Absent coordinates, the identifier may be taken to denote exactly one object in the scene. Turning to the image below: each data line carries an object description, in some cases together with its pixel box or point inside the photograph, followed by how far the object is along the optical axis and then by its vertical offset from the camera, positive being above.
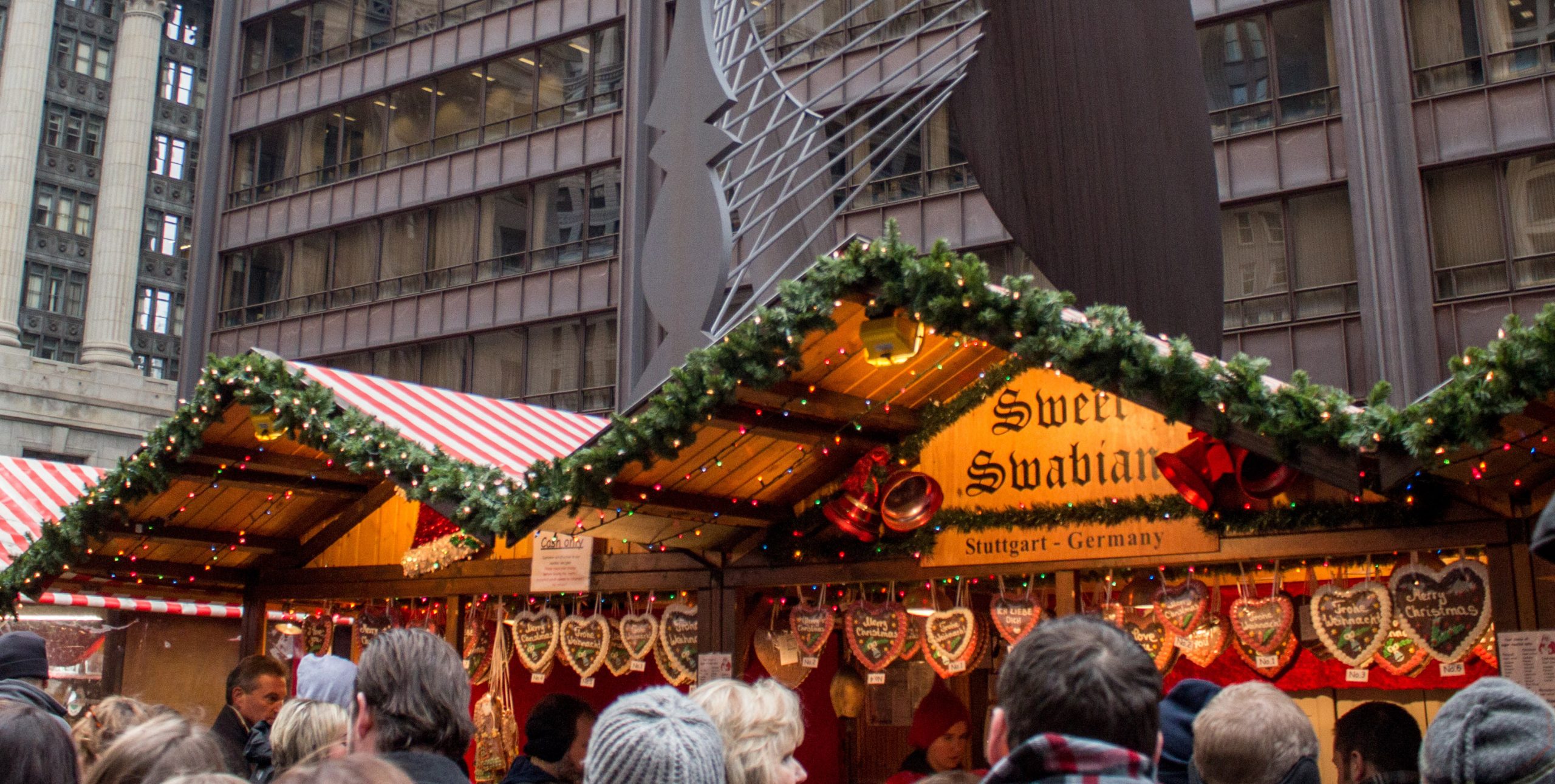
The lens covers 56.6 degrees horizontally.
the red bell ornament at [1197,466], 8.15 +1.04
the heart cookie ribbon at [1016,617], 9.26 +0.23
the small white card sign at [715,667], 10.17 -0.09
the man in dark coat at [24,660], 5.48 -0.02
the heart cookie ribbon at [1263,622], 8.49 +0.18
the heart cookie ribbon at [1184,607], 8.74 +0.28
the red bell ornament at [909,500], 9.37 +0.99
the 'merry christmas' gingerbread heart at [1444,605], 7.64 +0.25
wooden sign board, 8.80 +1.19
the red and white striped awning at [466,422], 10.26 +1.81
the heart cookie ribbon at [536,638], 11.67 +0.13
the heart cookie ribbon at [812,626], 10.23 +0.19
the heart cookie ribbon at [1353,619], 8.11 +0.19
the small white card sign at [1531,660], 7.08 -0.03
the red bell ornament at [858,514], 9.65 +0.92
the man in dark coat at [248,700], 7.52 -0.23
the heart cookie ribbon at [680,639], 10.74 +0.11
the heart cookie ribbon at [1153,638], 9.20 +0.10
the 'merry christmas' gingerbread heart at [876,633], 9.91 +0.14
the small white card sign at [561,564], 10.40 +0.65
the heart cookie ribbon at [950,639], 9.52 +0.10
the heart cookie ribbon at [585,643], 11.40 +0.09
